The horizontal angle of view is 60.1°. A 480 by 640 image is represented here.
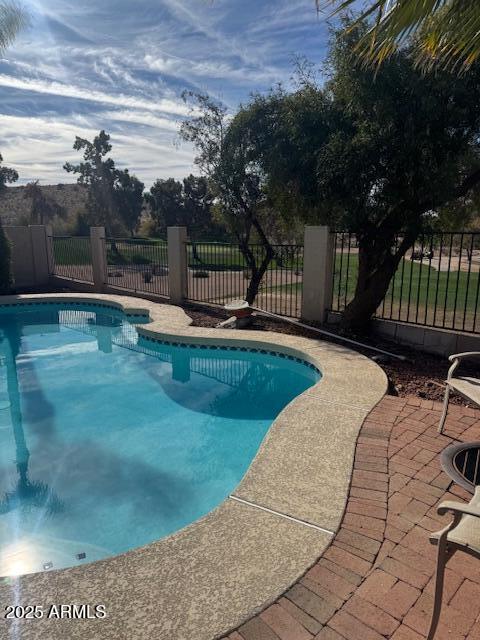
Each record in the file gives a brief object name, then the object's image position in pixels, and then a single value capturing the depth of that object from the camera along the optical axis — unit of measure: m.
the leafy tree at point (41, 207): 43.56
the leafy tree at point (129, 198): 37.53
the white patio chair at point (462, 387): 3.41
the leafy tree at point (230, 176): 8.90
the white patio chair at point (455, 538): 1.65
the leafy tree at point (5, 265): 12.69
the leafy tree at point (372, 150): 5.47
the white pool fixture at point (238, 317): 8.20
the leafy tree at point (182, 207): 38.00
